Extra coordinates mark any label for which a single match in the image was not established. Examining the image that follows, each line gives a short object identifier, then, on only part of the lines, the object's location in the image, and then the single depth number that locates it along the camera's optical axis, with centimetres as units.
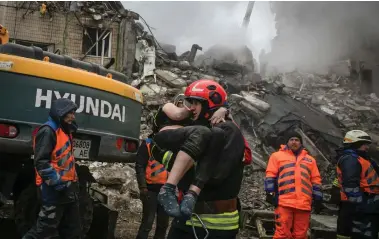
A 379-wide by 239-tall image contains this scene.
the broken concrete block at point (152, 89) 1339
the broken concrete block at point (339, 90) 1816
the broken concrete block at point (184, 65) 1592
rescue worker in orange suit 471
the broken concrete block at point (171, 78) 1370
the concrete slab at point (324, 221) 588
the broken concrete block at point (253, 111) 1217
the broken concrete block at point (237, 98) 1285
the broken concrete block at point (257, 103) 1245
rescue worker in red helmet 238
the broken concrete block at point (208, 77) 1496
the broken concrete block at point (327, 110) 1448
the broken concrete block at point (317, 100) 1558
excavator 366
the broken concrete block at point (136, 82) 1366
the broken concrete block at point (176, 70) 1530
